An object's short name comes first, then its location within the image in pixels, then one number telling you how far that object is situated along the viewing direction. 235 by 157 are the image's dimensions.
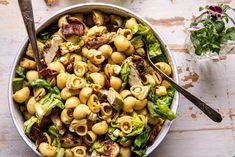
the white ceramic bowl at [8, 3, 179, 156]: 1.16
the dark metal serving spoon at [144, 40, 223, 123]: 1.17
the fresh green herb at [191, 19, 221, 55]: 1.20
